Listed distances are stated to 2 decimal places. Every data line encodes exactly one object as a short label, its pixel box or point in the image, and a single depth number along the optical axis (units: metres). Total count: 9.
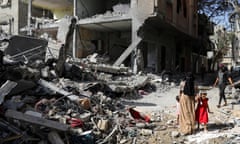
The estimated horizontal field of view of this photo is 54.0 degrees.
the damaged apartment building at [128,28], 13.51
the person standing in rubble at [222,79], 8.84
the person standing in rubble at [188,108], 6.30
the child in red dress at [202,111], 6.42
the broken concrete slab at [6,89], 5.72
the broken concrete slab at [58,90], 7.34
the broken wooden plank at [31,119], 5.44
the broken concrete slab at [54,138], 5.46
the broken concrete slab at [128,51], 13.45
